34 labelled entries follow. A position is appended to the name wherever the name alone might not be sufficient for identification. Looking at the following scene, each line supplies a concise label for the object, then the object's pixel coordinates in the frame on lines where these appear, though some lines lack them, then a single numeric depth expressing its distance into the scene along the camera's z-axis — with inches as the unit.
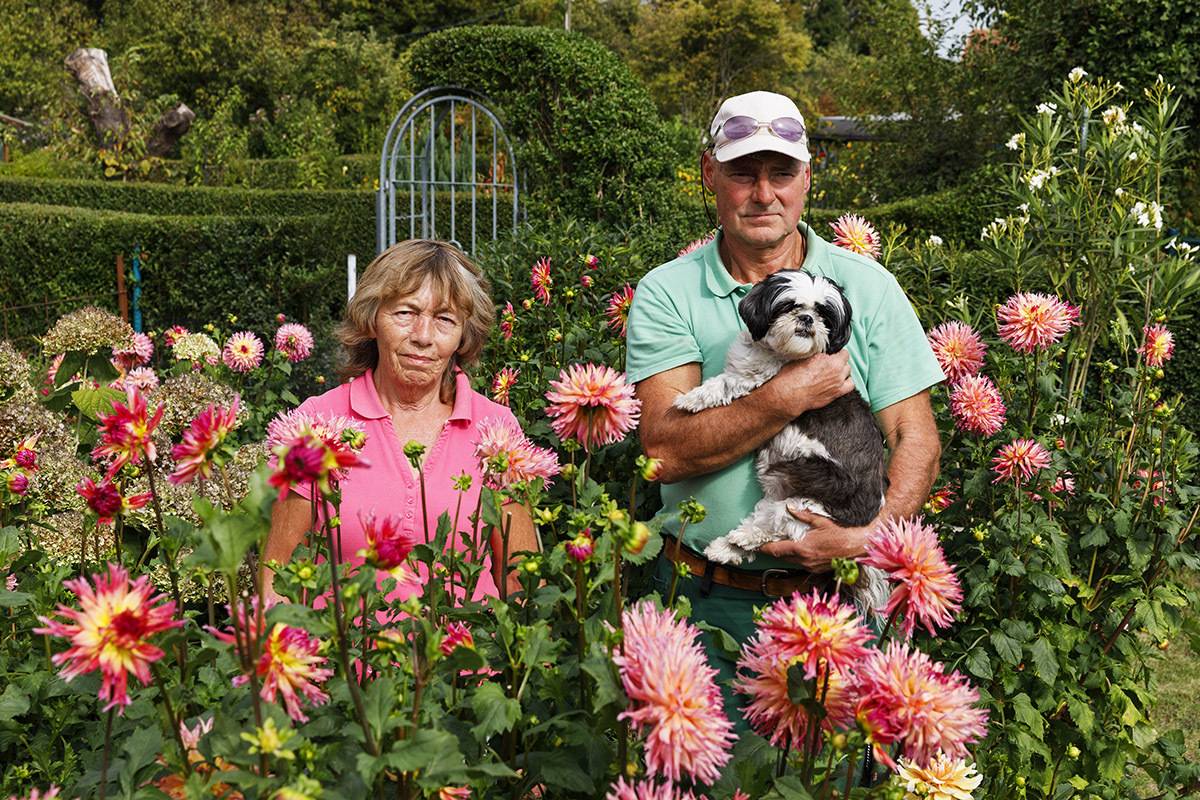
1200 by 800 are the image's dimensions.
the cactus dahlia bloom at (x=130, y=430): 43.2
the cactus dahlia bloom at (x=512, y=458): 56.9
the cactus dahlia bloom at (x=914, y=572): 44.4
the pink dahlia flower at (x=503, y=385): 113.2
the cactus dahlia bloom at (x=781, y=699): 40.8
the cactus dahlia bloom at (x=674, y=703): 35.7
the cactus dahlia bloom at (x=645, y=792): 36.9
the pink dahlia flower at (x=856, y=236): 119.6
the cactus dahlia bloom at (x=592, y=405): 54.6
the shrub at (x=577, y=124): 294.4
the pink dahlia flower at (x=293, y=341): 159.6
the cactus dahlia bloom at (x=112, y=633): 33.0
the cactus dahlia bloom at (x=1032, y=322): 105.3
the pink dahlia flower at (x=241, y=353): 148.8
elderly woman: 93.3
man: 82.5
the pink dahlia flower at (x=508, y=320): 137.0
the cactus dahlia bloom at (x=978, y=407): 102.0
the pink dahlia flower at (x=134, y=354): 141.5
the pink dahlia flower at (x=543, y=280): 130.3
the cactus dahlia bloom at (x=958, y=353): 107.9
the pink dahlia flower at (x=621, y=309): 121.3
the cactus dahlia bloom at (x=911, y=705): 38.9
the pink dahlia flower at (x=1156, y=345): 114.7
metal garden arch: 333.4
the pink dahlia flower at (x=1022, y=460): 102.0
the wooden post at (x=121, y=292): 343.3
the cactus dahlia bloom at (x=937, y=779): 44.9
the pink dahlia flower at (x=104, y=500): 47.6
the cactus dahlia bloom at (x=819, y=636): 39.2
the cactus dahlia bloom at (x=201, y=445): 37.6
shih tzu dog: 81.9
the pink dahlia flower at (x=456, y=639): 44.8
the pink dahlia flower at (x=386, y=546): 37.0
